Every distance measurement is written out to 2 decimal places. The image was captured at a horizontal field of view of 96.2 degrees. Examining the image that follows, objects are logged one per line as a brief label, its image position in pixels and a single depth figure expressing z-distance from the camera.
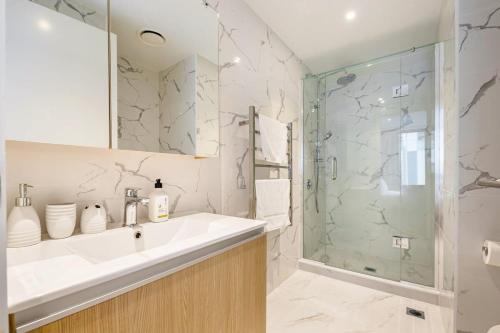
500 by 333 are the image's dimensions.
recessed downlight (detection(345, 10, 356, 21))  1.71
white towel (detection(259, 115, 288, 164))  1.55
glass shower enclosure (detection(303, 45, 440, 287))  2.04
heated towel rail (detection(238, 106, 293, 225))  1.46
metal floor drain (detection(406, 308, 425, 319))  1.54
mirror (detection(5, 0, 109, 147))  0.65
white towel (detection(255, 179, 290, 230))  1.50
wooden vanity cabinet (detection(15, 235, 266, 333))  0.51
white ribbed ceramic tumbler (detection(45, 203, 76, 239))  0.71
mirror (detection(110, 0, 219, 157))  0.92
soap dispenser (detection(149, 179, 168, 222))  0.98
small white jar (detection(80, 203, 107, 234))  0.79
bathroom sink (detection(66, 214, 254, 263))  0.75
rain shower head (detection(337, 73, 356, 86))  2.43
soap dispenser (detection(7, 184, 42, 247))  0.63
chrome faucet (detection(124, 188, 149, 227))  0.90
